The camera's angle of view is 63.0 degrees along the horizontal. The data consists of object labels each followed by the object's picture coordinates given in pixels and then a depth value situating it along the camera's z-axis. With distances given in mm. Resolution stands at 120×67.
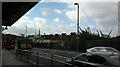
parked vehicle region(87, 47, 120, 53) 7931
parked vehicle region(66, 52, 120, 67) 3309
